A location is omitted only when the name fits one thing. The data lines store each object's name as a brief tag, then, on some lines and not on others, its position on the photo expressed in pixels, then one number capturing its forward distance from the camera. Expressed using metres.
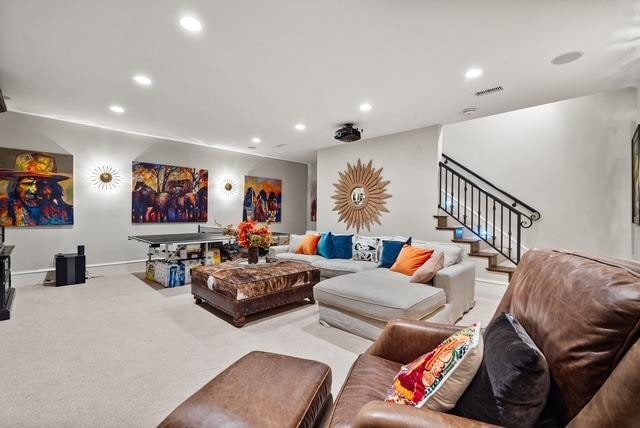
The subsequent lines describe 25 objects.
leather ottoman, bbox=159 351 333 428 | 1.11
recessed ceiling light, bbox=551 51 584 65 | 2.56
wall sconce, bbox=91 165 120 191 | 4.94
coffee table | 3.03
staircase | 4.45
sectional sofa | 2.55
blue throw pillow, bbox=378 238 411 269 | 3.95
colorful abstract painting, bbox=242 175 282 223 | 7.06
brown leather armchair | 0.69
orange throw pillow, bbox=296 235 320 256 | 5.05
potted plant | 3.54
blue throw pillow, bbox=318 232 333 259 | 4.85
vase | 3.75
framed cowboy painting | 4.22
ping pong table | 4.32
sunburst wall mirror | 5.57
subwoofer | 4.32
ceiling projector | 4.72
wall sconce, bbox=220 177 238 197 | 6.61
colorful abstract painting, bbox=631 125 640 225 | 3.09
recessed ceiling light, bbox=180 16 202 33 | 2.16
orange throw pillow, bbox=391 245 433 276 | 3.35
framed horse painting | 5.38
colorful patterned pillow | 0.99
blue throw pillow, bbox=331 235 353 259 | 4.79
